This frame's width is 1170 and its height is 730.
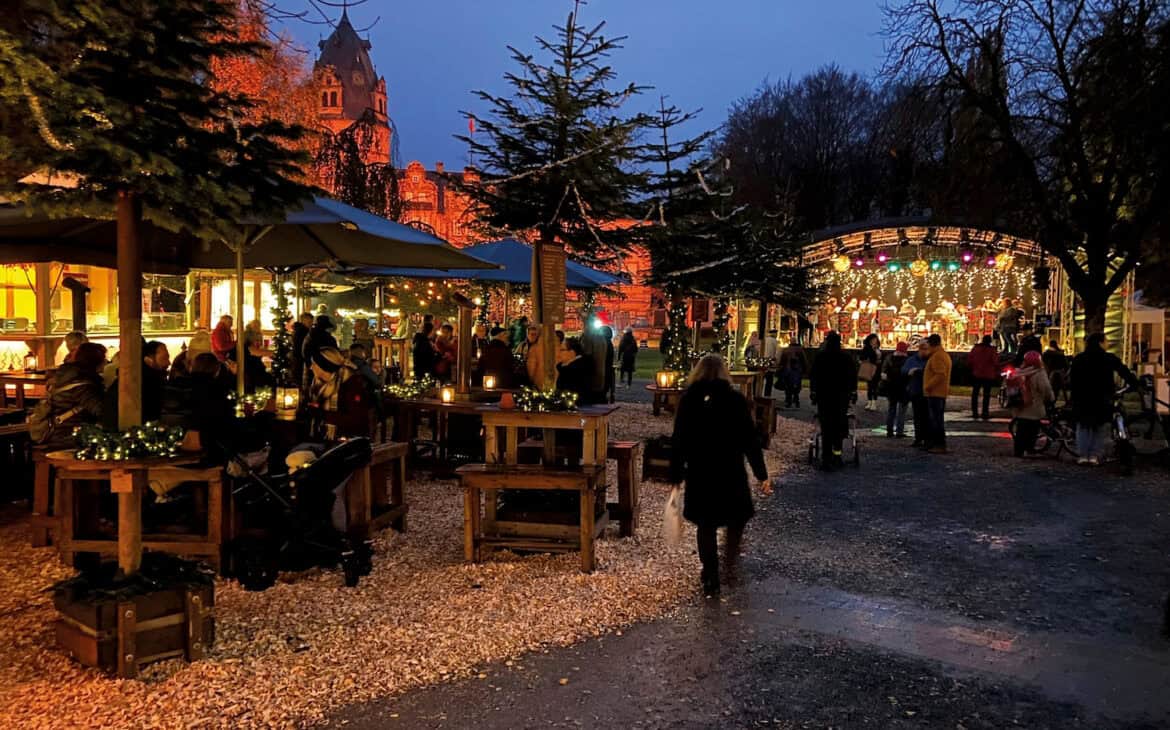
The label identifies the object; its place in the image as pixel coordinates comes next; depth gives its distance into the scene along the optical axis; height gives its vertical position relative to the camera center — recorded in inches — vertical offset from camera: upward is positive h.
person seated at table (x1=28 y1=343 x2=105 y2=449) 261.4 -16.9
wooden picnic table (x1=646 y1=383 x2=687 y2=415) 548.0 -37.3
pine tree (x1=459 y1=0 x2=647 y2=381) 354.3 +78.0
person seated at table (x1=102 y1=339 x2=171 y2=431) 219.9 -14.5
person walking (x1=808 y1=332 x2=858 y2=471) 430.3 -22.1
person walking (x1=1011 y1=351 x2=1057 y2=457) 483.8 -29.7
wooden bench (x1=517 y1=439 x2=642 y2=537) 284.7 -46.4
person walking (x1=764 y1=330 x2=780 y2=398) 687.1 -9.3
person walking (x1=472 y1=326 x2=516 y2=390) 435.2 -7.9
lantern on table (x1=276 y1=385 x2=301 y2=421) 335.3 -22.1
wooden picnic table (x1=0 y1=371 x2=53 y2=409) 395.5 -17.1
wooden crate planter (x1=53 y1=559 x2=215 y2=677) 167.9 -55.3
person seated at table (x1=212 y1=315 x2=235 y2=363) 496.1 +2.9
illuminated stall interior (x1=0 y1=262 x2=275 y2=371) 592.7 +32.2
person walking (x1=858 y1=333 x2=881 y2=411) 702.5 -15.8
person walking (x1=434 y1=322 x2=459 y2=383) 541.7 -5.3
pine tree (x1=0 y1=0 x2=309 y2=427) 157.1 +42.4
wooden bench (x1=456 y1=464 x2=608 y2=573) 245.8 -48.3
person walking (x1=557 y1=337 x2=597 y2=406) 438.6 -15.5
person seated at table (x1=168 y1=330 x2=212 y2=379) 354.6 -2.7
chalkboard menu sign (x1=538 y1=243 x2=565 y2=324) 315.9 +23.4
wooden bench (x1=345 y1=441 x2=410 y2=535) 259.3 -46.5
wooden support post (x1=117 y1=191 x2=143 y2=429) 176.7 +7.1
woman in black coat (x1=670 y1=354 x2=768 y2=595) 232.4 -29.1
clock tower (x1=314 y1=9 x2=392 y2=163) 2679.6 +865.8
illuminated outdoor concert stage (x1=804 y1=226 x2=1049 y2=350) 1065.5 +87.3
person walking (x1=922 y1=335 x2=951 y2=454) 502.0 -23.8
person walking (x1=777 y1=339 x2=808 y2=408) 754.2 -19.7
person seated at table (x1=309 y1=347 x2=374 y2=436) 326.6 -19.2
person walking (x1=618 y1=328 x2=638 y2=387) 947.3 -6.9
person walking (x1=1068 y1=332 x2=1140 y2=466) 443.5 -21.7
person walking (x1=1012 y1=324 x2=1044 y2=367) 652.7 +1.7
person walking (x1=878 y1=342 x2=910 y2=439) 560.6 -31.1
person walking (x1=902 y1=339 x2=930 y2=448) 523.5 -27.1
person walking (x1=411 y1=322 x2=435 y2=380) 540.1 -6.3
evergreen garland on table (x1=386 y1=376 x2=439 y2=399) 399.5 -19.8
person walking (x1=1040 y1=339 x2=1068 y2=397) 563.5 -12.1
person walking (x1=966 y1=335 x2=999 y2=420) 658.8 -12.2
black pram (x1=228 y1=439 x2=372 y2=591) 222.1 -49.4
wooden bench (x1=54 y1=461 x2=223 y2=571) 226.1 -49.2
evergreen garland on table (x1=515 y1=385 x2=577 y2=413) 264.7 -16.7
